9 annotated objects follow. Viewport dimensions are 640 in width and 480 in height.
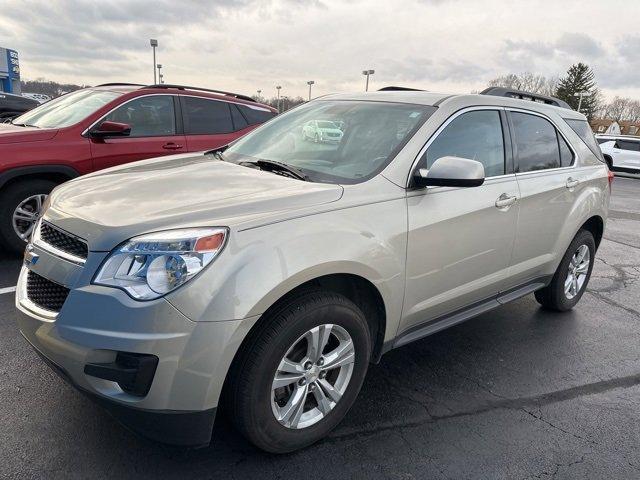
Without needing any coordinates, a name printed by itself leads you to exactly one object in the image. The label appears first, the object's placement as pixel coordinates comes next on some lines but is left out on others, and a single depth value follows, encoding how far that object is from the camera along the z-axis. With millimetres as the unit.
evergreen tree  65375
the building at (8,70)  36906
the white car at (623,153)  21094
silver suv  2020
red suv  4926
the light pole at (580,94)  63472
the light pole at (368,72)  39906
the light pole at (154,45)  29203
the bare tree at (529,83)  80838
